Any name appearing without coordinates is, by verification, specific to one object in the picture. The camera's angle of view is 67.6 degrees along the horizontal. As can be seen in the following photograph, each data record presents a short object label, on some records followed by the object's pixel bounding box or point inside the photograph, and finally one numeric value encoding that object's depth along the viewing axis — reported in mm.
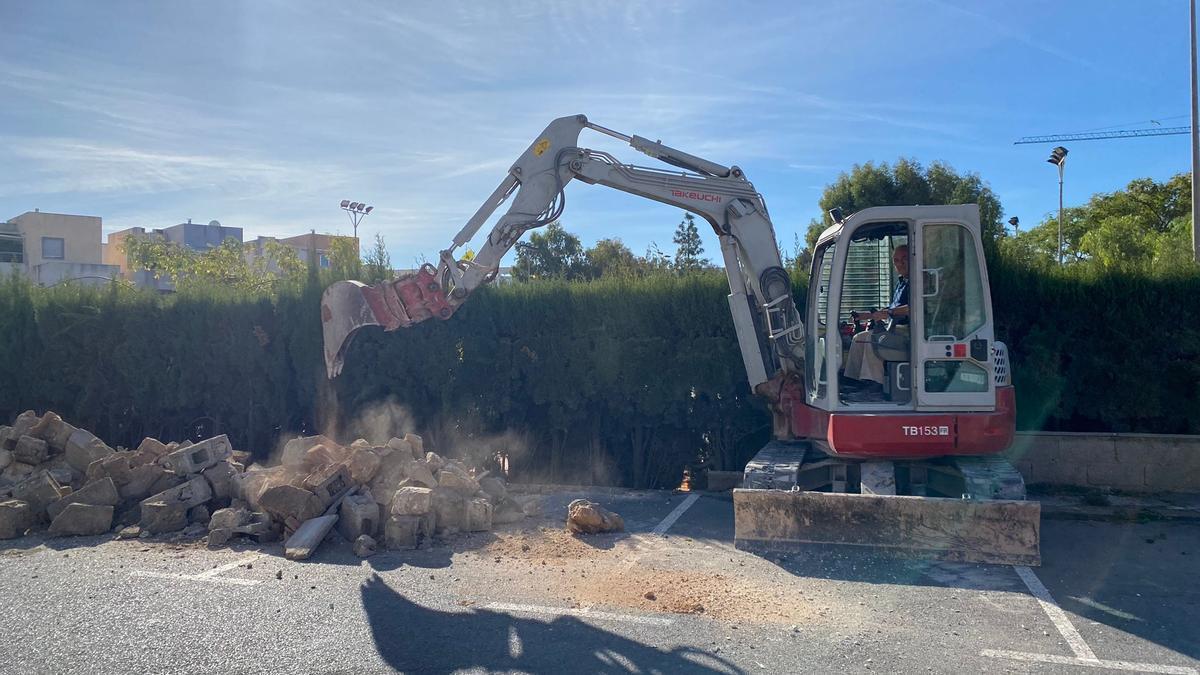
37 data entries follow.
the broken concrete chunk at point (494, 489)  9227
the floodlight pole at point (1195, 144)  19141
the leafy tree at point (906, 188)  22203
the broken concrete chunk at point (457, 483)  8916
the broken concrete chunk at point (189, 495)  9000
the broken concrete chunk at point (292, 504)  8359
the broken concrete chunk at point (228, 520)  8477
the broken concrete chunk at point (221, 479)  9328
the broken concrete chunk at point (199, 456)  9344
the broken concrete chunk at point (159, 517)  8836
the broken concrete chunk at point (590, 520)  8508
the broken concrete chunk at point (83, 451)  10031
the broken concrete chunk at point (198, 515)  9094
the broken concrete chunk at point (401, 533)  8078
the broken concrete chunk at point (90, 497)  9039
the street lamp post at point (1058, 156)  34844
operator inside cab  8086
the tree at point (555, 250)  28672
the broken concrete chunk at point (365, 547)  7844
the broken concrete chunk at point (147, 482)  9477
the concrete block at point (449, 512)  8445
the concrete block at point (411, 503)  8109
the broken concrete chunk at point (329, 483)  8539
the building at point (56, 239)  50281
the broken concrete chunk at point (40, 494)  9133
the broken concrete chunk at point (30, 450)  10109
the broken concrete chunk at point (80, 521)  8828
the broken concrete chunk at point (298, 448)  9625
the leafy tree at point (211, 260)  28922
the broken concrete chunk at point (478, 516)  8583
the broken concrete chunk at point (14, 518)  8820
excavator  7199
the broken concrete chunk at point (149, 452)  9867
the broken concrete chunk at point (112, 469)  9422
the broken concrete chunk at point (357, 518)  8172
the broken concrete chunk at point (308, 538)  7789
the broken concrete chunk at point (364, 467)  8875
